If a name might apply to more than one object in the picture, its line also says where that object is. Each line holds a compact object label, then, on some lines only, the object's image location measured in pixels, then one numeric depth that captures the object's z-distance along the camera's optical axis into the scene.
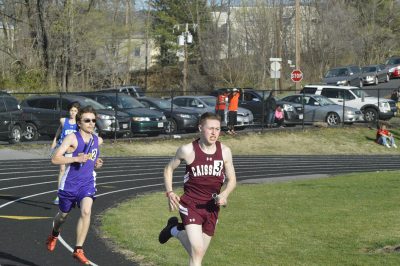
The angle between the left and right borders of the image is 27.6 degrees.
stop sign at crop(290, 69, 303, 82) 46.09
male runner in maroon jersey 8.09
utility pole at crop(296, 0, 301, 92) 49.44
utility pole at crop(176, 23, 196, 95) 62.41
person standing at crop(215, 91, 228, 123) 33.12
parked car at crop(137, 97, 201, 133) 34.41
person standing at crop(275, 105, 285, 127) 38.53
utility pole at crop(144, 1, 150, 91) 78.31
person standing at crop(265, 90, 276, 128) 37.88
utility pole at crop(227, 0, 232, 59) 72.68
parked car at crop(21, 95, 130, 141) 30.67
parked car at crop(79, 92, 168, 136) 32.53
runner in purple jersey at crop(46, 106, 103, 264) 9.83
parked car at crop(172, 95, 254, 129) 36.38
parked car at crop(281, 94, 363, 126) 39.66
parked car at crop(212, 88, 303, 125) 38.59
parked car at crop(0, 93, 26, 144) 29.23
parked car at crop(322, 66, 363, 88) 57.69
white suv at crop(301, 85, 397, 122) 41.38
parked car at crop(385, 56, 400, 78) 65.38
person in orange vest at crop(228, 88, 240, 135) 34.00
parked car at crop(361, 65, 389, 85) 60.72
